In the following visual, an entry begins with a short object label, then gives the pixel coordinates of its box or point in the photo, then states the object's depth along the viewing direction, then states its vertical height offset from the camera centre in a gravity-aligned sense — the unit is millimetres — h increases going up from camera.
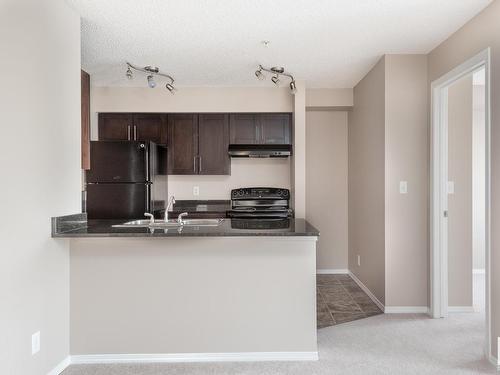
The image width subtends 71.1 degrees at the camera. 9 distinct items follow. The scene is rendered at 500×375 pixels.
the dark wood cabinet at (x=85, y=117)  3244 +751
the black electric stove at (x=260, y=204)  4434 -230
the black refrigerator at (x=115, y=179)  3996 +93
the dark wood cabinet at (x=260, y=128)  4562 +765
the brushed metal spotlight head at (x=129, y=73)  3477 +1138
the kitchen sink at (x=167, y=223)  2671 -303
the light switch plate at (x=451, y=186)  3387 -4
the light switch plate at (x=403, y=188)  3398 -21
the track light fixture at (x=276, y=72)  3592 +1214
